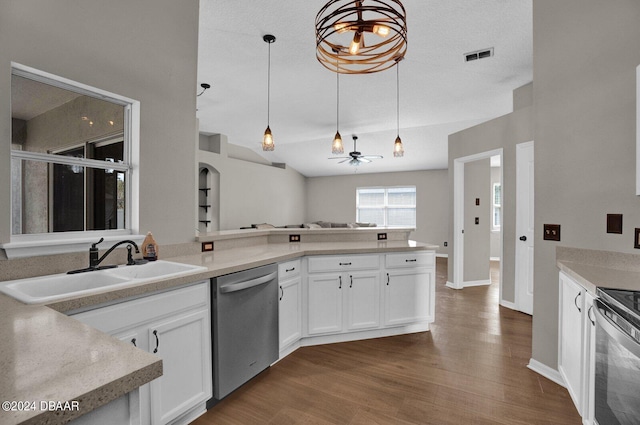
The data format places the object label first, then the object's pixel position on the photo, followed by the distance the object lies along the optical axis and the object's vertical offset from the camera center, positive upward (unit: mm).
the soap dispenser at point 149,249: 2137 -259
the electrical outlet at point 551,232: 2299 -149
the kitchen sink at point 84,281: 1374 -361
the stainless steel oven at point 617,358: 1179 -597
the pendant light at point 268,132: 3092 +897
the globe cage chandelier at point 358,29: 1729 +1037
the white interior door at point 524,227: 3785 -185
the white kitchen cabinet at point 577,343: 1618 -746
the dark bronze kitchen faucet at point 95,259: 1802 -278
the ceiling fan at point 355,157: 6668 +1165
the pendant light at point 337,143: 3888 +834
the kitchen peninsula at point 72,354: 615 -350
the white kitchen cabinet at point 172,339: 1481 -683
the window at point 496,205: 7926 +163
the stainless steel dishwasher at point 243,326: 1957 -771
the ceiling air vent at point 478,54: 3328 +1668
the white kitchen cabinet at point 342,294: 2828 -752
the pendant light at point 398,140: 3891 +973
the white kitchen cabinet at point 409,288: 3061 -752
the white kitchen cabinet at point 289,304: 2543 -769
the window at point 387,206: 9477 +164
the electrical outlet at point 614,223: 1940 -68
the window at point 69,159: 1705 +310
